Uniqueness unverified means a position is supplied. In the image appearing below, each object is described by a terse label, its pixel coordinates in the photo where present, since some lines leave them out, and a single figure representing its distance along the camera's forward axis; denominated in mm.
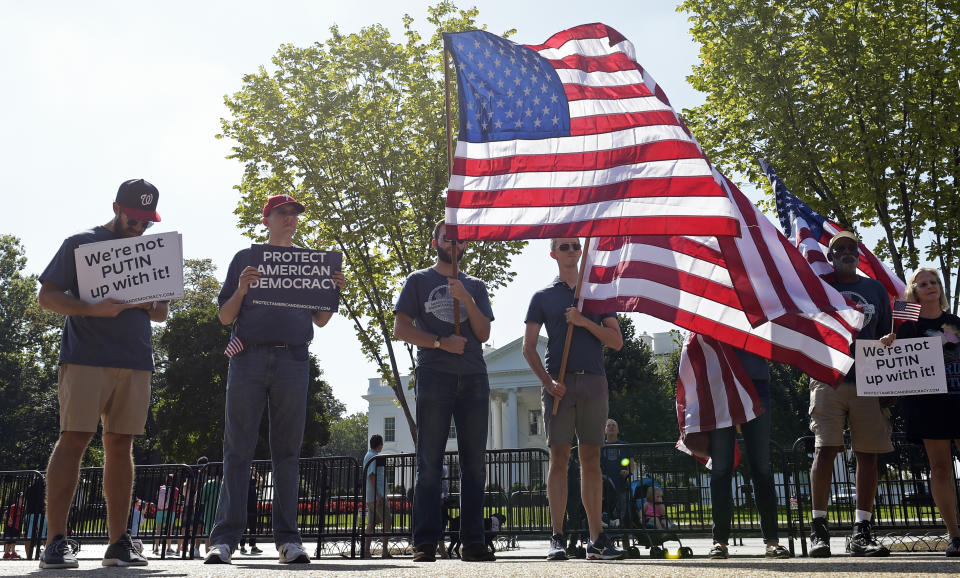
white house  72688
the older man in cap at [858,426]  6359
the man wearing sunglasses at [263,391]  5434
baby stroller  8211
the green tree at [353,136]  18844
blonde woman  6156
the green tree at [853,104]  16203
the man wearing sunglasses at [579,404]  6148
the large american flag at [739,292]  5906
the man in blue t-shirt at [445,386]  5734
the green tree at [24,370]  50688
